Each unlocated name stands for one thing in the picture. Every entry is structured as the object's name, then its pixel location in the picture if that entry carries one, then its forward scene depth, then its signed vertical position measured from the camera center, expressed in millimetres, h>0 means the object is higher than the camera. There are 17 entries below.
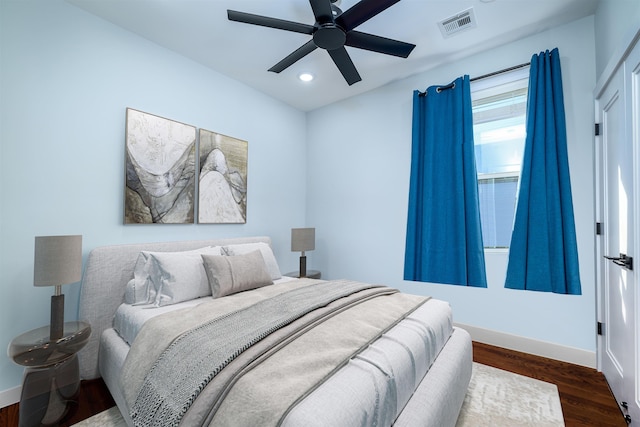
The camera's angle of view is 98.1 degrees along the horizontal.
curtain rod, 2617 +1455
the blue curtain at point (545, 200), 2354 +175
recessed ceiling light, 3185 +1657
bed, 1009 -614
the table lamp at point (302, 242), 3500 -293
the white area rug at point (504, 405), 1691 -1229
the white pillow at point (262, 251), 2697 -332
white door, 1589 -94
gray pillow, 2244 -468
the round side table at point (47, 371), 1592 -956
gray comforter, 997 -595
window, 2711 +761
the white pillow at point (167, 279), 2133 -483
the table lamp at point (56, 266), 1714 -310
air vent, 2289 +1690
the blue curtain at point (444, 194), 2787 +273
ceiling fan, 1698 +1291
